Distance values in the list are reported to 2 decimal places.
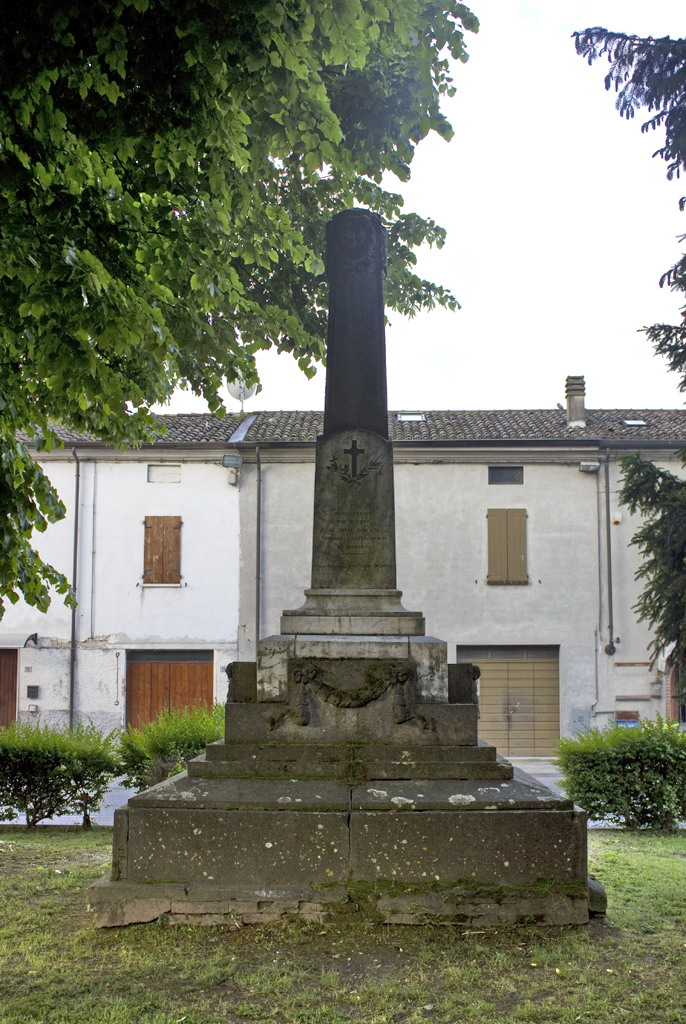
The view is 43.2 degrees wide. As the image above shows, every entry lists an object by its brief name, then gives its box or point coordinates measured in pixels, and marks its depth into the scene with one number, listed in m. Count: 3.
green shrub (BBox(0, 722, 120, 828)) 8.88
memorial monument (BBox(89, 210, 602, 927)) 4.74
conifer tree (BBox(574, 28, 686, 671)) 8.43
